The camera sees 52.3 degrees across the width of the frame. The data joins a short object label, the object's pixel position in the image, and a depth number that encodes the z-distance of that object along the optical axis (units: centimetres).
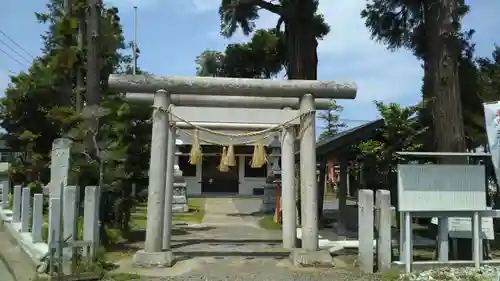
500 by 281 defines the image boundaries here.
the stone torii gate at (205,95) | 900
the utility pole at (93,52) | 1145
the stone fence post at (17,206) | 1289
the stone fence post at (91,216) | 816
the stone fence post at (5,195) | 1562
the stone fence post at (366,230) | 839
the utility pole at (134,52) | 3206
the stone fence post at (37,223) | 992
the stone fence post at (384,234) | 829
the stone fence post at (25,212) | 1152
